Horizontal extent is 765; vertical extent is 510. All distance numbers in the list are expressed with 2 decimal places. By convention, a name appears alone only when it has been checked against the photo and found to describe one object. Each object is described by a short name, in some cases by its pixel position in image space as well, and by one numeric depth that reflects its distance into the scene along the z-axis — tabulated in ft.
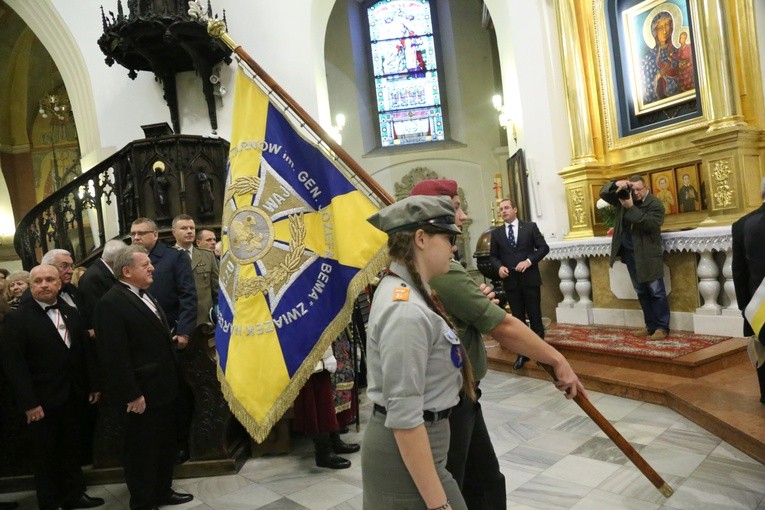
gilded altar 16.98
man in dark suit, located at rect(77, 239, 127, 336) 11.59
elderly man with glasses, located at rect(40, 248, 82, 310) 11.47
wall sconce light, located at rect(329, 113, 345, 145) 38.47
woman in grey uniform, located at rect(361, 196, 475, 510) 3.97
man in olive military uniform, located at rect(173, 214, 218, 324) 14.70
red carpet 14.53
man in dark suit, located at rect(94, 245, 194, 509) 8.68
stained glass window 43.68
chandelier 37.70
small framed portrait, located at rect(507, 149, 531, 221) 24.09
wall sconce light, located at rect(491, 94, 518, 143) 26.11
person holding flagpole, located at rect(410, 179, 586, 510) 5.34
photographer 15.78
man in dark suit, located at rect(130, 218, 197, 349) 12.30
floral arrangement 19.74
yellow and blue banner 8.37
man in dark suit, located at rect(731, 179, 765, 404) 9.15
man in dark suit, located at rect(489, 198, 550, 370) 16.26
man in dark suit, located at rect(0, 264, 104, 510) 9.61
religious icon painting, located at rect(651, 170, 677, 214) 20.01
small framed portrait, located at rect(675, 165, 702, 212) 19.21
